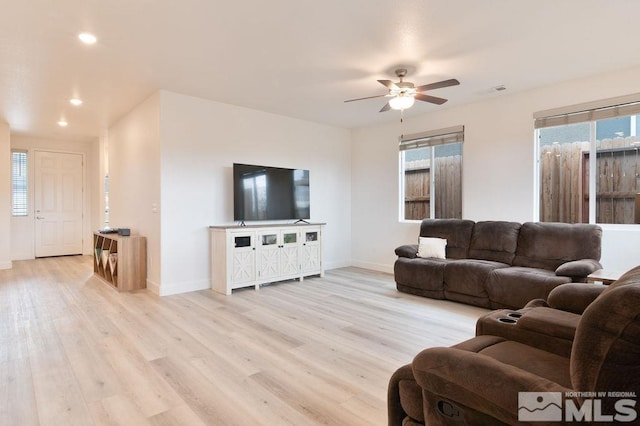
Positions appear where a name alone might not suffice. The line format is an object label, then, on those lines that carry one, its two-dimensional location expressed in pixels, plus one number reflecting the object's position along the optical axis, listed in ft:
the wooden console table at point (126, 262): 15.97
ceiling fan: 12.40
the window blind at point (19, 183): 24.70
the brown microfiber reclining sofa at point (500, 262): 11.98
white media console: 15.67
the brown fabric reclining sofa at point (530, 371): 3.09
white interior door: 25.64
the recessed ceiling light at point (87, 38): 10.17
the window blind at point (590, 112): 12.68
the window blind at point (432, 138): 17.62
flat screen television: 16.89
